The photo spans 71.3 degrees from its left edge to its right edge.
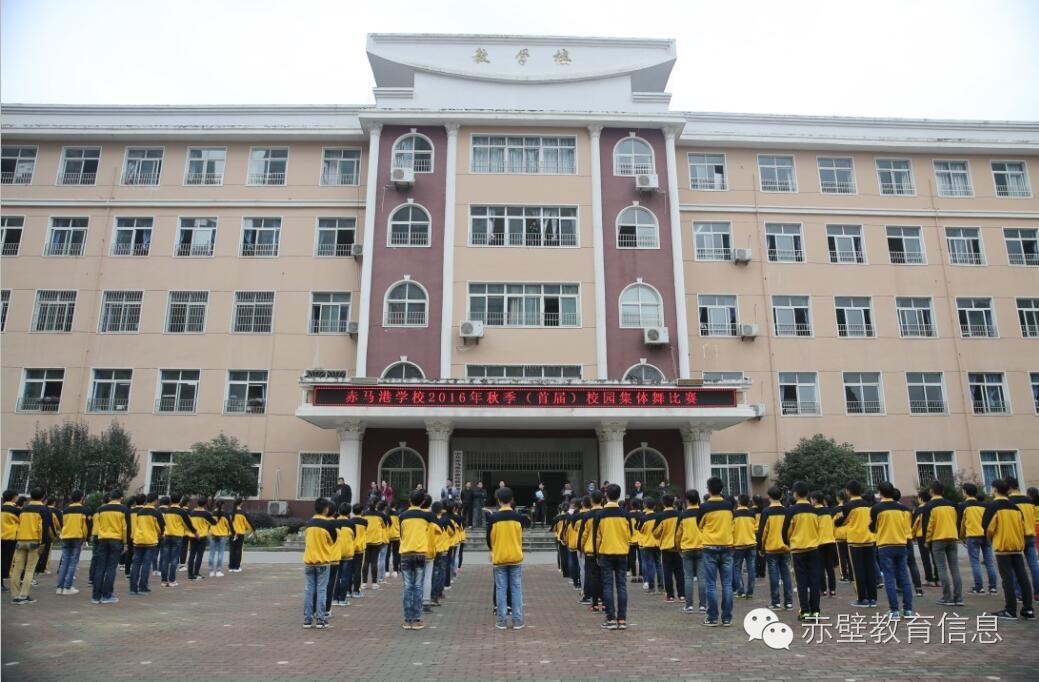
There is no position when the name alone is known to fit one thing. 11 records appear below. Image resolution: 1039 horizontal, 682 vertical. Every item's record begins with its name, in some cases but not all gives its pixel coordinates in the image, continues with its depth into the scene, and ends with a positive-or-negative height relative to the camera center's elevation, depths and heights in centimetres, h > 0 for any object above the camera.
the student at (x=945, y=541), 853 -45
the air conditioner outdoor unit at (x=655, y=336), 2127 +480
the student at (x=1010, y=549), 764 -49
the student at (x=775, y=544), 817 -46
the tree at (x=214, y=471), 1914 +88
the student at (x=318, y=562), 786 -61
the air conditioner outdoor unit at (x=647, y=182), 2253 +977
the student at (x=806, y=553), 777 -53
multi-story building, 2156 +723
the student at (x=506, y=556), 779 -54
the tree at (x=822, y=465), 1973 +102
